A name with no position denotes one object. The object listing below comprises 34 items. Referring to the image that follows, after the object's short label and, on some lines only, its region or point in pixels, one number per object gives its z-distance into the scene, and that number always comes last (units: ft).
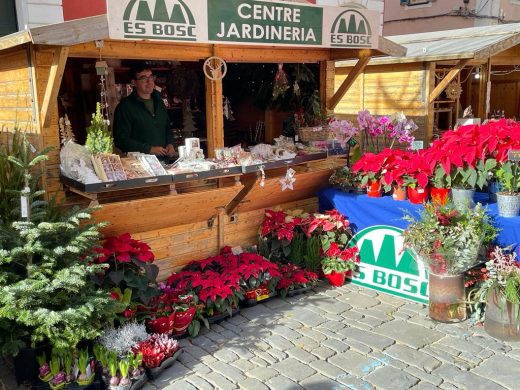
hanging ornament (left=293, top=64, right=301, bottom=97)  23.45
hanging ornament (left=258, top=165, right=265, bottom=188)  18.74
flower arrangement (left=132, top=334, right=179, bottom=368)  14.05
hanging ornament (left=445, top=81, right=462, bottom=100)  32.83
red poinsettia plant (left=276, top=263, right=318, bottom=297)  19.29
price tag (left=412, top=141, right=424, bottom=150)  20.62
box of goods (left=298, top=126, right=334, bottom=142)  22.13
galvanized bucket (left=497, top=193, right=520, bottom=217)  16.35
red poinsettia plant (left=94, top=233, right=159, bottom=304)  15.56
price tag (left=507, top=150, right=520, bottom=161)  16.25
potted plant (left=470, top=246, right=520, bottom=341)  15.26
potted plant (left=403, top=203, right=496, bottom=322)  15.98
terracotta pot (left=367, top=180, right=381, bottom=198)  20.11
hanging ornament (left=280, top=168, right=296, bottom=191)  19.98
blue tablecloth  16.46
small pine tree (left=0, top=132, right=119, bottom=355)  12.58
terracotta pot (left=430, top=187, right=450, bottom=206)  17.76
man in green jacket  19.33
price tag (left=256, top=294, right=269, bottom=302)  18.63
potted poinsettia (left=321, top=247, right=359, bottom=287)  20.33
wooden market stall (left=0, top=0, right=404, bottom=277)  14.60
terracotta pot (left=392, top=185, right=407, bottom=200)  19.34
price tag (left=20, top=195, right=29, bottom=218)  13.44
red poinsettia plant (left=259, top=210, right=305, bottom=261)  20.42
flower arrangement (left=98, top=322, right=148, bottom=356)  14.02
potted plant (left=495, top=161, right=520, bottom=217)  16.40
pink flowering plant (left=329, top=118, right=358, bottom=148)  21.31
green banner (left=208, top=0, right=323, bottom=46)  15.87
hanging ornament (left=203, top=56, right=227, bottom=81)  18.80
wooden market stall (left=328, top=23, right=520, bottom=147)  28.86
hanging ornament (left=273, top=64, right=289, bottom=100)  22.85
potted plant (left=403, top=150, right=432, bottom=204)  18.37
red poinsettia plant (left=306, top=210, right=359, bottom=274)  20.43
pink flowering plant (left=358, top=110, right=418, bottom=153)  20.80
